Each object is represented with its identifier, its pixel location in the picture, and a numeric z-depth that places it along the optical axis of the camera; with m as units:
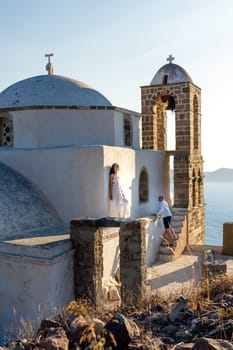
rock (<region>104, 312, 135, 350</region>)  2.87
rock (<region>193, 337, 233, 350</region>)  2.48
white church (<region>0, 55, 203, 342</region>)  6.48
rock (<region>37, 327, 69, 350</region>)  2.73
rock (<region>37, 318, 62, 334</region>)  3.28
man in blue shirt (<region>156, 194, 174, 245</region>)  10.87
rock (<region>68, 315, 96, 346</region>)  2.92
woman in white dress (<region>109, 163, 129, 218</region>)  8.87
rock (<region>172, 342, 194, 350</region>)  2.64
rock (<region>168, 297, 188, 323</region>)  3.60
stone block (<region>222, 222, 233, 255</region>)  10.67
